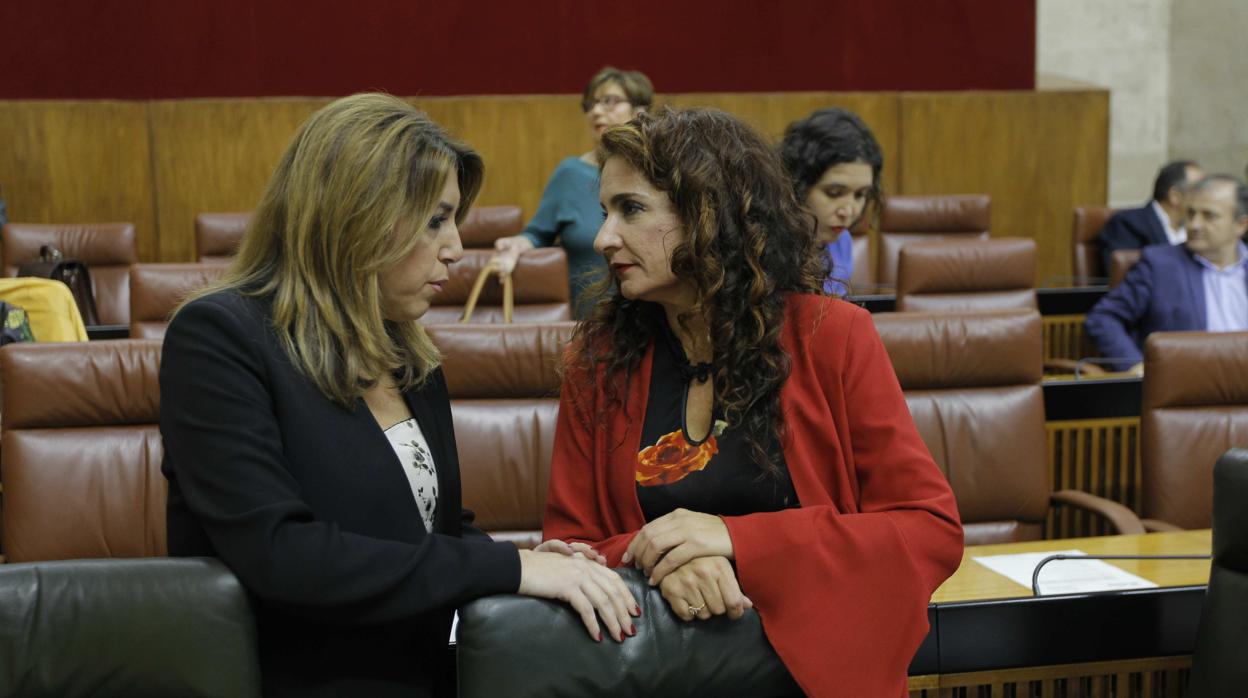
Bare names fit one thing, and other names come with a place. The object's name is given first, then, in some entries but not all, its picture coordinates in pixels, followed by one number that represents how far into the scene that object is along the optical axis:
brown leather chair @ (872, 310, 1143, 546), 2.53
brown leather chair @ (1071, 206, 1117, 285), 6.28
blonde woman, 1.20
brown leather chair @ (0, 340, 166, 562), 2.21
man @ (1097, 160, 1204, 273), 5.92
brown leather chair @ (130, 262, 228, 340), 3.52
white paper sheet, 1.98
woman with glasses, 3.85
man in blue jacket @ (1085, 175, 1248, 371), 4.12
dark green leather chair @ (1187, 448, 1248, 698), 1.49
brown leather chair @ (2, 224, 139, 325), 5.17
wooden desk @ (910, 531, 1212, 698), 1.58
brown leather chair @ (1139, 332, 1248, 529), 2.58
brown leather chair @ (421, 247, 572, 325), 3.87
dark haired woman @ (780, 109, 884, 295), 2.75
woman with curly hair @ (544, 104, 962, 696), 1.39
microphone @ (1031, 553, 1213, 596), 1.69
